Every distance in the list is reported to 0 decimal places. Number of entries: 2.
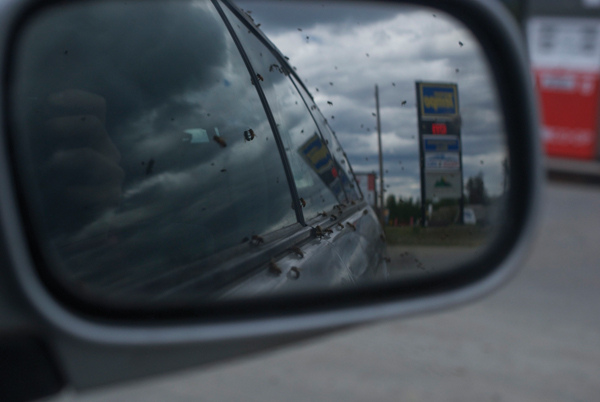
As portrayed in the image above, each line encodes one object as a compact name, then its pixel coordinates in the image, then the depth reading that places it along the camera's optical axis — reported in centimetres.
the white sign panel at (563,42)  1126
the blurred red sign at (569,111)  1155
